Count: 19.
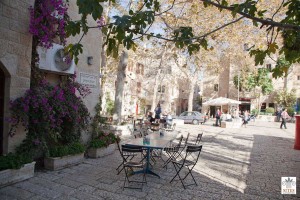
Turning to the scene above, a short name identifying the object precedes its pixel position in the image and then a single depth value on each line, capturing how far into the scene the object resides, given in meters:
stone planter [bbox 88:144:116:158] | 7.47
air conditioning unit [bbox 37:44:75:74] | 6.29
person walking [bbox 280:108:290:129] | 20.08
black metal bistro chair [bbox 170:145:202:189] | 5.29
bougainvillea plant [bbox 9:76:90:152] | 5.43
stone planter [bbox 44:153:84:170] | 5.99
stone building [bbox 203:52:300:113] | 35.31
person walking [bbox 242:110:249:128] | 21.54
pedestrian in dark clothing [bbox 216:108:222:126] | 21.57
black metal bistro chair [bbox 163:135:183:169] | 5.68
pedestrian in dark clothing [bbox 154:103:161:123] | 16.98
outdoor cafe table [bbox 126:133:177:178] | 5.52
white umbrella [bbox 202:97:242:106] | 24.78
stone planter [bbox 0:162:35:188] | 4.78
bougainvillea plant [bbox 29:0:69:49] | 5.77
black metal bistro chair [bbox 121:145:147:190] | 5.12
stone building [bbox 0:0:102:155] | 5.35
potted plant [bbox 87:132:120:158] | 7.49
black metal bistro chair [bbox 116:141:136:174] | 6.15
